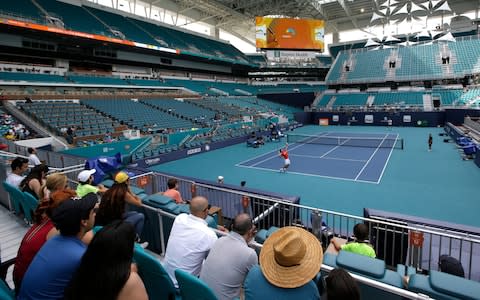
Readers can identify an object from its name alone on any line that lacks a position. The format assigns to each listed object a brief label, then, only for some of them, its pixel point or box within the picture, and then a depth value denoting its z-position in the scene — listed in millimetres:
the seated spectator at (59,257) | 2373
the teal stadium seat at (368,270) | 3062
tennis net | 25733
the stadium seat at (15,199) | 6379
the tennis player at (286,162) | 16575
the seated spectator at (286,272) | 2467
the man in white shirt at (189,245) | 3543
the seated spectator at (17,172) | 6871
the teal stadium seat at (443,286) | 2747
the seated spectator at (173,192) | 6984
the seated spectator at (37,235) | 3055
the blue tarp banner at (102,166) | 8633
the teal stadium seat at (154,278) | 3178
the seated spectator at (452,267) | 4195
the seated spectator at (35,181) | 6096
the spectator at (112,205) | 4238
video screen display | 45656
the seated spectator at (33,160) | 10703
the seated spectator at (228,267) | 2992
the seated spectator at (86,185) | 6062
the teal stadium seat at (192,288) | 2691
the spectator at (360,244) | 4395
